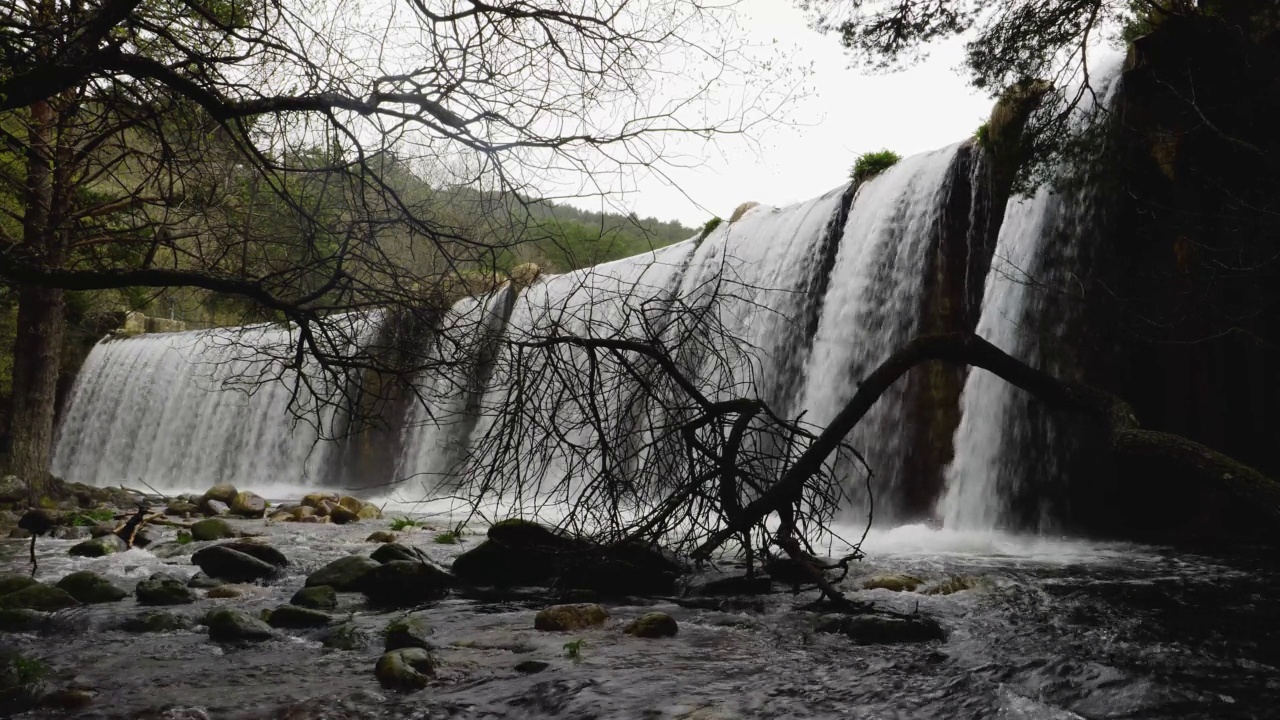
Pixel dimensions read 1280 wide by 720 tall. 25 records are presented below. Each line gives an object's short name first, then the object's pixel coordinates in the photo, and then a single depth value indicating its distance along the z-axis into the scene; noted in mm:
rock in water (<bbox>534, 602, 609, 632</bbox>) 5590
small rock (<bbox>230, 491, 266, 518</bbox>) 13516
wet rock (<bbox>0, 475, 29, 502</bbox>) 11488
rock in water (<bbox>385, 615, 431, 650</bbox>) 5113
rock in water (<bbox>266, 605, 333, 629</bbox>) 5719
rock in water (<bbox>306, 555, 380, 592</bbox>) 6895
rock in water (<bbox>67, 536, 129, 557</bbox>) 8766
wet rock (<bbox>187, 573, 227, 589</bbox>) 7086
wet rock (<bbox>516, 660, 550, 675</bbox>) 4663
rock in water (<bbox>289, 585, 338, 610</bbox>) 6246
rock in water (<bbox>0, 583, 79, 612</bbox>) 5969
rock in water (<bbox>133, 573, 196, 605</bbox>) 6391
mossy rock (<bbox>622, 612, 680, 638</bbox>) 5371
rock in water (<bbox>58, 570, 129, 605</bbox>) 6371
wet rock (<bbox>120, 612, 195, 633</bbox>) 5590
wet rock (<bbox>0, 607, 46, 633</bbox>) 5527
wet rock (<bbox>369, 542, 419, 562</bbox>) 7504
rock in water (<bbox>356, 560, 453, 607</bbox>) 6704
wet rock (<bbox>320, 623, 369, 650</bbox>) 5168
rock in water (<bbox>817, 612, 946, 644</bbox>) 5180
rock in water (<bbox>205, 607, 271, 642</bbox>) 5336
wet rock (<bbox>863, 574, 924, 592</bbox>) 6738
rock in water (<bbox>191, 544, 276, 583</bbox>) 7523
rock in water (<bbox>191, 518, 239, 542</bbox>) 10086
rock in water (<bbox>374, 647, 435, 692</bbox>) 4402
